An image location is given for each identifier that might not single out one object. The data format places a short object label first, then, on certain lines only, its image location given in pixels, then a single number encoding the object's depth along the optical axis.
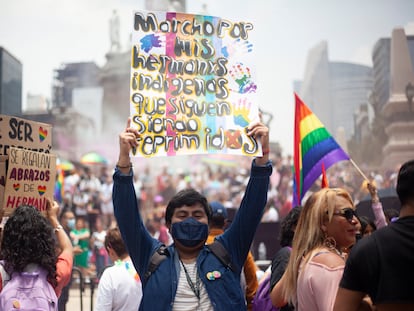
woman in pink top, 3.18
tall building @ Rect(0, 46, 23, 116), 31.91
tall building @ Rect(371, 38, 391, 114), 29.41
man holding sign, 3.24
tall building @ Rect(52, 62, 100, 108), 41.88
